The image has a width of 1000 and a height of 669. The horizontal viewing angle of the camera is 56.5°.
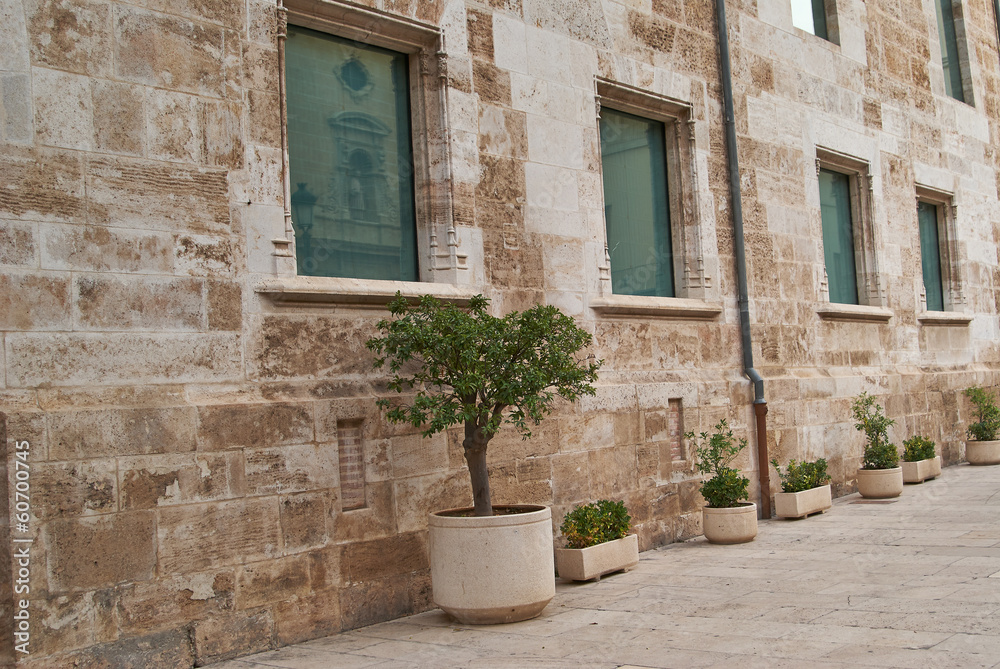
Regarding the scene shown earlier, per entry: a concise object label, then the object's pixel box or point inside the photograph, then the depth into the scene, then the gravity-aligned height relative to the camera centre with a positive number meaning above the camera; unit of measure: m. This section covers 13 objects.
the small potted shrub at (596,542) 6.84 -1.07
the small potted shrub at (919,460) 11.30 -0.96
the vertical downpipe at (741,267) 9.45 +1.27
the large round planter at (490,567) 5.62 -0.98
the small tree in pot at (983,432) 12.98 -0.75
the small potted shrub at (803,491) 9.22 -1.03
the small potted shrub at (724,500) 8.16 -0.96
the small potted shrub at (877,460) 10.31 -0.86
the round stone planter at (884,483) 10.30 -1.09
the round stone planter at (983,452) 12.98 -1.02
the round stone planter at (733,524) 8.15 -1.16
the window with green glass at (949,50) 14.40 +5.16
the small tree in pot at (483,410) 5.63 -0.02
